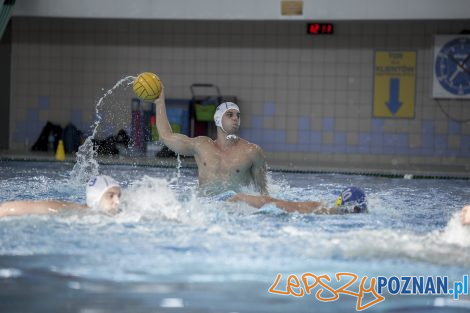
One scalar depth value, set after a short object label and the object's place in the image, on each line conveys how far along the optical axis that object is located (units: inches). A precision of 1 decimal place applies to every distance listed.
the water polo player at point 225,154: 509.7
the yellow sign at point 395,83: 1014.6
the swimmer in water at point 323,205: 465.5
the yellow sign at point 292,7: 934.6
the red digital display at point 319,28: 999.7
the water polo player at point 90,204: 401.8
